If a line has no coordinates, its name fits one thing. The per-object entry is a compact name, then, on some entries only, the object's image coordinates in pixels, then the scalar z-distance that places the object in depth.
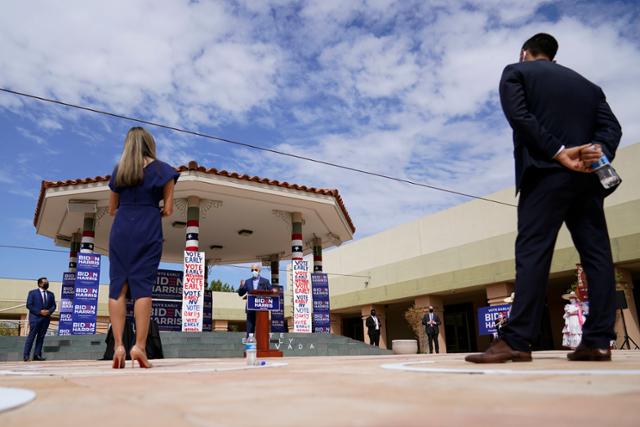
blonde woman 3.36
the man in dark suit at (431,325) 16.62
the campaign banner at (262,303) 7.56
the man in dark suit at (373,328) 18.56
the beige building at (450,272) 16.41
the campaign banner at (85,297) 11.34
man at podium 11.02
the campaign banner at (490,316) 12.04
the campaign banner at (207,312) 15.67
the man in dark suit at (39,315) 9.02
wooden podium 7.22
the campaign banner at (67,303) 11.74
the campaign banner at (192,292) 10.84
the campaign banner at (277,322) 14.79
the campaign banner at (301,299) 12.68
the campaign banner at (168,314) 12.77
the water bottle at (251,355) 3.61
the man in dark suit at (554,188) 2.45
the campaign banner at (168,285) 13.05
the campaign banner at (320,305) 13.82
